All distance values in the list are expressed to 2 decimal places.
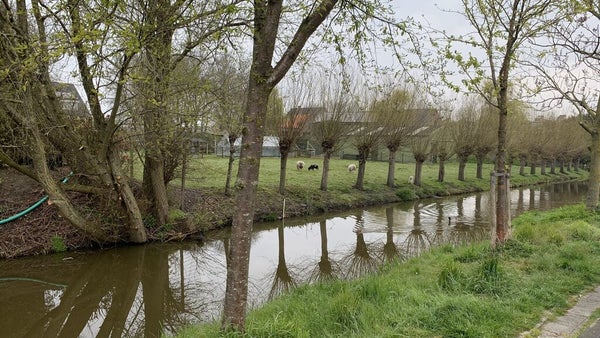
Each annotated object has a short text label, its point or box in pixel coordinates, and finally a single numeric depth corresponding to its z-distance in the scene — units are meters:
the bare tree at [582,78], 7.72
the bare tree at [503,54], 7.43
